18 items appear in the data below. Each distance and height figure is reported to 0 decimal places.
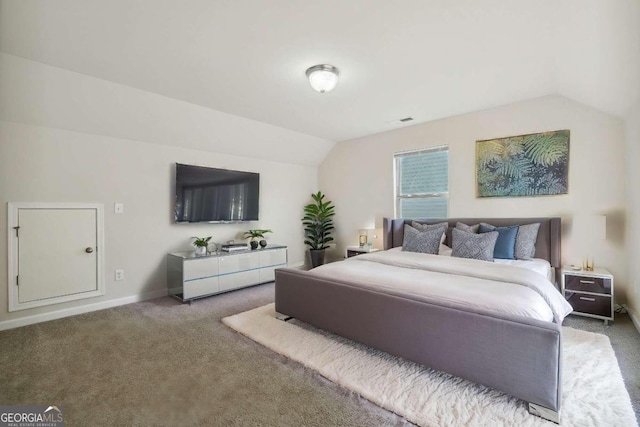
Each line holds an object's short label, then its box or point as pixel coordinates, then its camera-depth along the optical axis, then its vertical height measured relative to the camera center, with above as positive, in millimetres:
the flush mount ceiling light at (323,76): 2613 +1267
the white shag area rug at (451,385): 1595 -1118
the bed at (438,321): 1605 -752
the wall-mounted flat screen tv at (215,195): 4039 +296
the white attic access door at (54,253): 2918 -429
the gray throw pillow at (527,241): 3319 -312
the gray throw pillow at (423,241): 3730 -359
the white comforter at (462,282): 1932 -552
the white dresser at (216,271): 3654 -805
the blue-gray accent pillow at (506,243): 3330 -334
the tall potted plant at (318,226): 5617 -240
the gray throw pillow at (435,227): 3909 -175
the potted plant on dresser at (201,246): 3985 -449
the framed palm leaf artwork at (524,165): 3387 +623
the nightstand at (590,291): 2816 -782
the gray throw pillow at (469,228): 3660 -174
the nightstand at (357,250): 4730 -604
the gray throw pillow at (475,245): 3221 -357
